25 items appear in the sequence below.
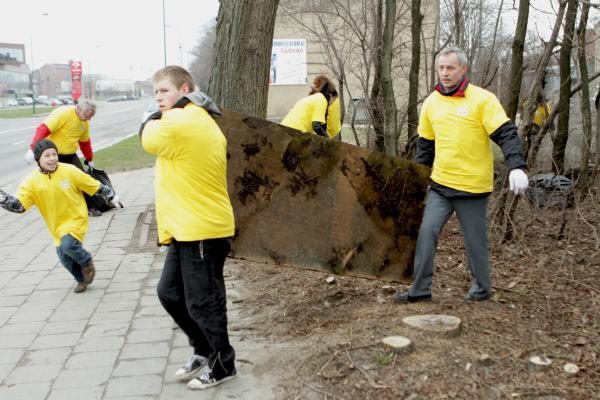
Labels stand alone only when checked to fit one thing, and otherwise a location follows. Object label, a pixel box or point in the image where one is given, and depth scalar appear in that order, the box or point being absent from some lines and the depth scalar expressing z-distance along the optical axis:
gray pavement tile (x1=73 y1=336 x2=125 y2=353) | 4.75
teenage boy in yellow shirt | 3.68
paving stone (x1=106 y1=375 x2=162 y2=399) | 3.99
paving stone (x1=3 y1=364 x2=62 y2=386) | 4.26
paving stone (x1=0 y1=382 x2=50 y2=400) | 4.02
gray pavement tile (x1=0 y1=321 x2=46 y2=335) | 5.20
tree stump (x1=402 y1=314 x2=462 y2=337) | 4.07
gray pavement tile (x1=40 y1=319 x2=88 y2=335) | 5.16
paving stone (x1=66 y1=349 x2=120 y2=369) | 4.46
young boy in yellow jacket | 6.06
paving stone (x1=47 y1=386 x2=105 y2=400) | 3.97
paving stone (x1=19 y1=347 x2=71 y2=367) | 4.55
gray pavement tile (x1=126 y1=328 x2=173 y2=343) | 4.88
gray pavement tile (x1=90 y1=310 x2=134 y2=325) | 5.36
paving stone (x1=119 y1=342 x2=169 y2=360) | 4.58
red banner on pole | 43.44
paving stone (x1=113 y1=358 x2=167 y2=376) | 4.29
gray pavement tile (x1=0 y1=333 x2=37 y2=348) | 4.90
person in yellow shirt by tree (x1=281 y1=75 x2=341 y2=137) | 7.59
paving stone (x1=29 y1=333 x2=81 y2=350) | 4.86
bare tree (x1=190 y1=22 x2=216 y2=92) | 46.33
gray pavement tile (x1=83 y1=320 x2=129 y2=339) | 5.05
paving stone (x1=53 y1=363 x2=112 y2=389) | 4.16
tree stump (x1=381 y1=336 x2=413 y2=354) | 3.87
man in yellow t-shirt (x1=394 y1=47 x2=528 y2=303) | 4.66
